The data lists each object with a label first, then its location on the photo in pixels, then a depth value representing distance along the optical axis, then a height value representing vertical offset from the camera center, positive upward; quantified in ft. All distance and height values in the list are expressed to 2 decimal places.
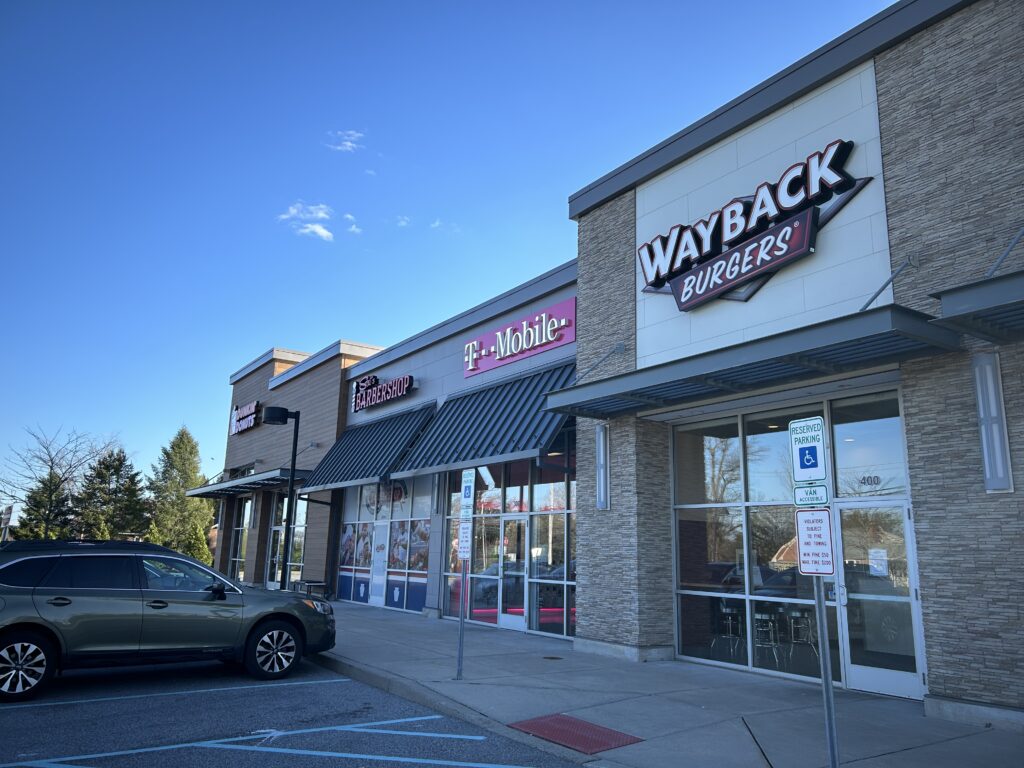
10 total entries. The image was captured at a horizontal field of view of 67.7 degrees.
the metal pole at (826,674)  17.81 -2.78
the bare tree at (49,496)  112.68 +6.63
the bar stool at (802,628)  33.96 -3.22
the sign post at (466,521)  33.25 +1.18
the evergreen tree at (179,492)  207.46 +14.50
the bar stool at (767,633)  35.27 -3.58
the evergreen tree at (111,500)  140.67 +7.59
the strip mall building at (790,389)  26.23 +7.35
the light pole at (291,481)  62.49 +5.23
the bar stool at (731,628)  36.99 -3.58
